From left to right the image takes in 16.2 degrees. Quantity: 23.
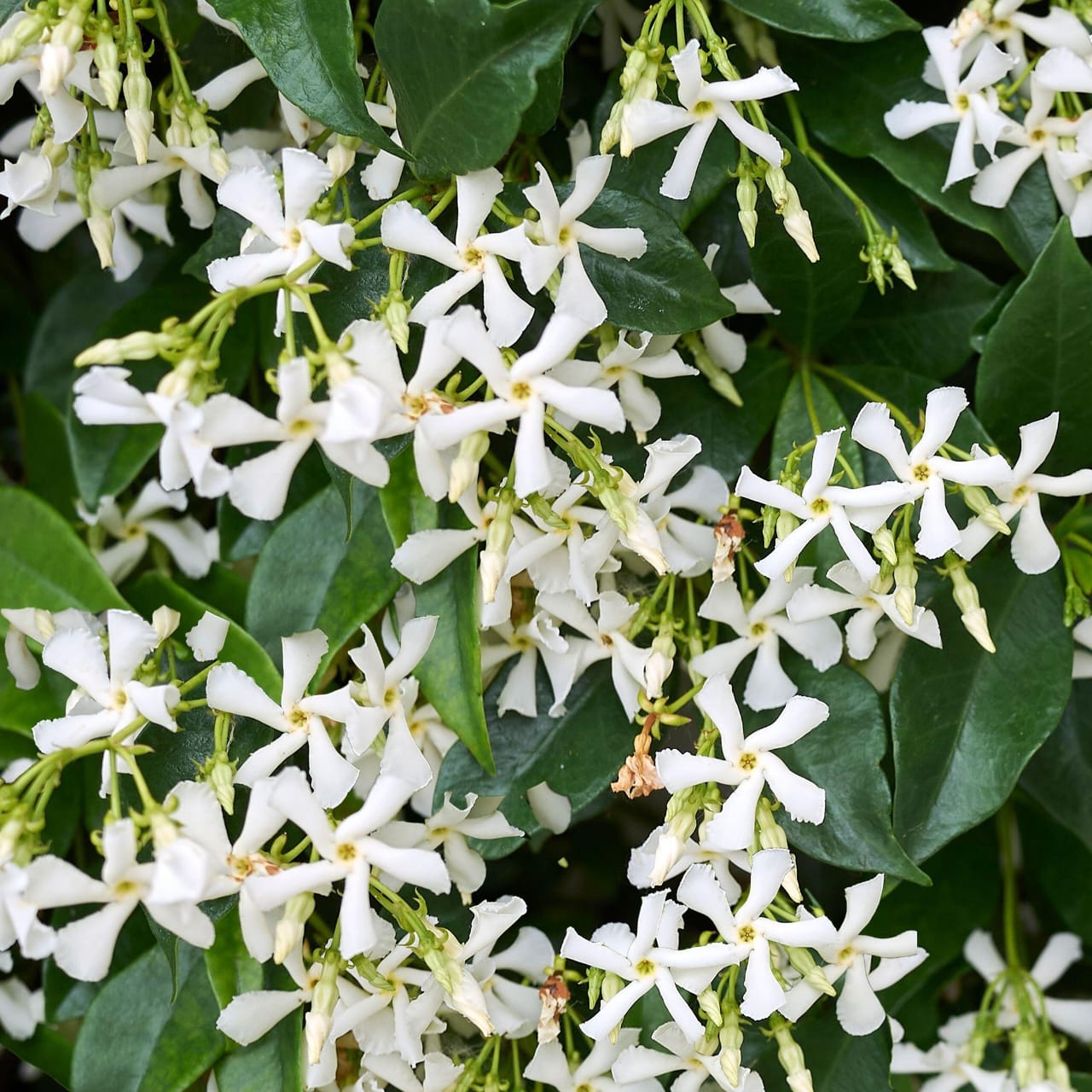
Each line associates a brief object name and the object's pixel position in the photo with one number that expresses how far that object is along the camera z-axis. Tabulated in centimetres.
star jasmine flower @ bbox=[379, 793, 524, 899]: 59
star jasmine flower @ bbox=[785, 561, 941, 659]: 58
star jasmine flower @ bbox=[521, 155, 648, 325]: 56
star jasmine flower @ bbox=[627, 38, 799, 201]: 56
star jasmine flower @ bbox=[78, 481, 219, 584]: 63
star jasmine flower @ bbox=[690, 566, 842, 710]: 59
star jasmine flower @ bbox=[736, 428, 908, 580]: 57
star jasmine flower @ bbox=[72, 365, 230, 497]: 54
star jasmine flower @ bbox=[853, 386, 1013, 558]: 57
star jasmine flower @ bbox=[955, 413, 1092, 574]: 58
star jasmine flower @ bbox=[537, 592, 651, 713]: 59
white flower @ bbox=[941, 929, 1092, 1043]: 64
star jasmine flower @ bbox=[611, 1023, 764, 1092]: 58
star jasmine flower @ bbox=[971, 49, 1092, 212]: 59
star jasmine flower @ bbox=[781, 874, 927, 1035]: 58
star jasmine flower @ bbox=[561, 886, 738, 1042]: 57
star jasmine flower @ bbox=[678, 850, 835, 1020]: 57
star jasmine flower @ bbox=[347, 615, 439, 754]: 57
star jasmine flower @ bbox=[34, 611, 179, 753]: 57
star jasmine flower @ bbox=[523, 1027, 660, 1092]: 59
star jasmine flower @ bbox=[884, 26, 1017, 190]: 59
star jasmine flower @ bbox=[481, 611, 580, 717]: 59
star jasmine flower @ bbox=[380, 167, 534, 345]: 56
